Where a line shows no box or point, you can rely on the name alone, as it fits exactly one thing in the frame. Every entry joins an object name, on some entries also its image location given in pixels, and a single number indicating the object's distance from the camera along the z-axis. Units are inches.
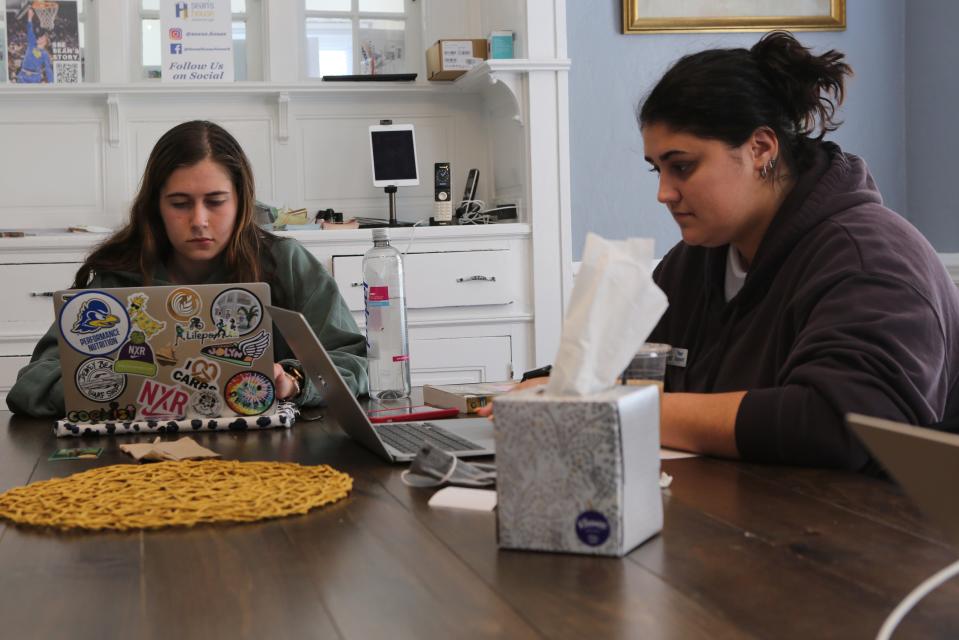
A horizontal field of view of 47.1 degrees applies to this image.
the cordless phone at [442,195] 141.9
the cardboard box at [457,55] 143.9
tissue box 30.0
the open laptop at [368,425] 46.8
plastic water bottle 66.2
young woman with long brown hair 78.4
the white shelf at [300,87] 135.9
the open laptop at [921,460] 20.6
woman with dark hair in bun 45.7
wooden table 26.0
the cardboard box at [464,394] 61.1
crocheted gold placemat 37.6
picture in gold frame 144.0
